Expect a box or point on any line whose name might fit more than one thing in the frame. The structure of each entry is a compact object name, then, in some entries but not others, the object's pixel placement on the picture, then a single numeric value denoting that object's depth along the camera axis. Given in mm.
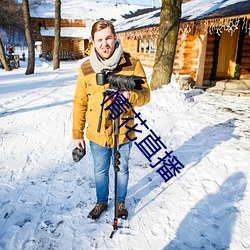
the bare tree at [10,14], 25962
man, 1835
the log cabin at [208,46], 8741
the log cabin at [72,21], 29366
